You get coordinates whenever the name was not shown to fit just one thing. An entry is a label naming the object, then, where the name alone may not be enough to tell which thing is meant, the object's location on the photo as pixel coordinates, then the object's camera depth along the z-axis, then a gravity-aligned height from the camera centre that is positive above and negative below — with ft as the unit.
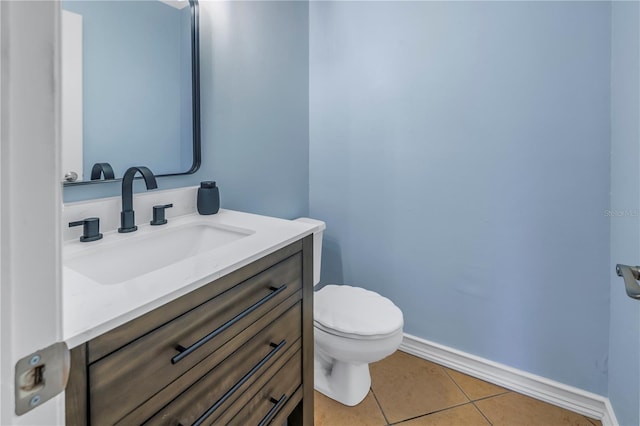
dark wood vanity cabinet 2.07 -1.11
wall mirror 3.62 +1.38
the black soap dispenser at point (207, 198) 4.65 +0.13
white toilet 4.78 -1.74
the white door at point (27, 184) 0.96 +0.07
